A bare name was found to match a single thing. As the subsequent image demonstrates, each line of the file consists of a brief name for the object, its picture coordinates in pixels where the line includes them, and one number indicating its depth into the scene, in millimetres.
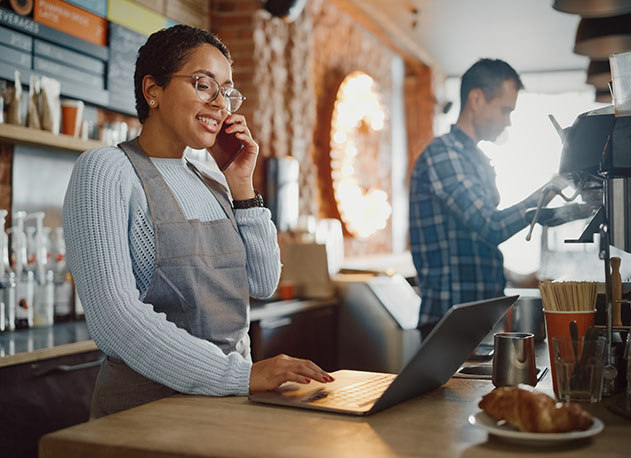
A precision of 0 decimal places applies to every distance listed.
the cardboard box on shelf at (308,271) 4375
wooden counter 1019
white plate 1007
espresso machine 1433
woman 1413
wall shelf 2635
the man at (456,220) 2688
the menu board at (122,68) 3461
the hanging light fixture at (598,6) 2395
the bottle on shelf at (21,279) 2787
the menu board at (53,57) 2863
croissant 1030
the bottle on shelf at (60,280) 3012
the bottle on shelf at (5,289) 2695
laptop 1237
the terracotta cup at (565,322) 1470
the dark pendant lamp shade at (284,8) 3627
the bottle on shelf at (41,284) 2898
